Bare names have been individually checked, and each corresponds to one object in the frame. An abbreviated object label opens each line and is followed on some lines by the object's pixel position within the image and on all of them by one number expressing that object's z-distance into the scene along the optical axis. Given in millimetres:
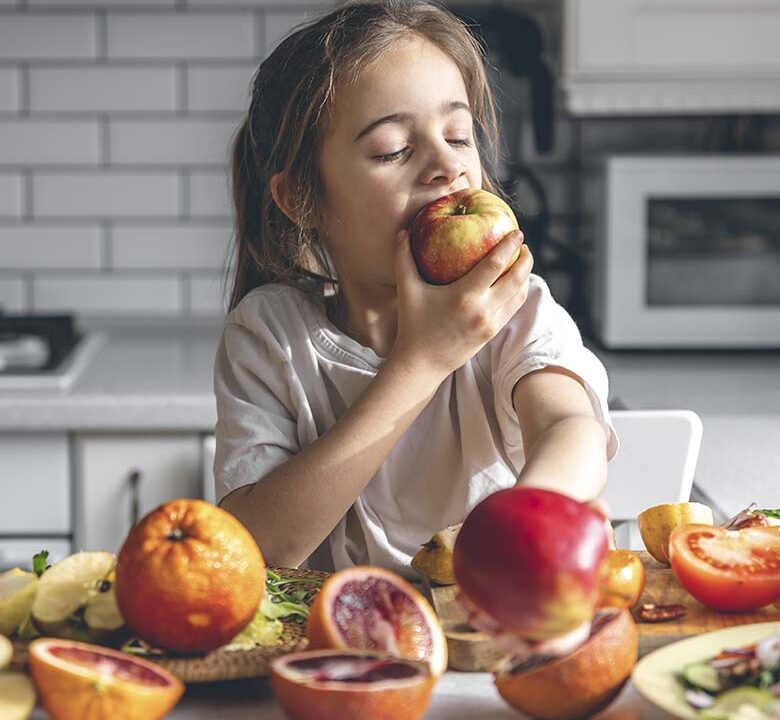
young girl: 1108
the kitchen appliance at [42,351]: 1985
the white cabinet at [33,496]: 1971
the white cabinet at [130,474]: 1972
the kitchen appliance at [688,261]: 2260
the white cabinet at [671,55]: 2221
